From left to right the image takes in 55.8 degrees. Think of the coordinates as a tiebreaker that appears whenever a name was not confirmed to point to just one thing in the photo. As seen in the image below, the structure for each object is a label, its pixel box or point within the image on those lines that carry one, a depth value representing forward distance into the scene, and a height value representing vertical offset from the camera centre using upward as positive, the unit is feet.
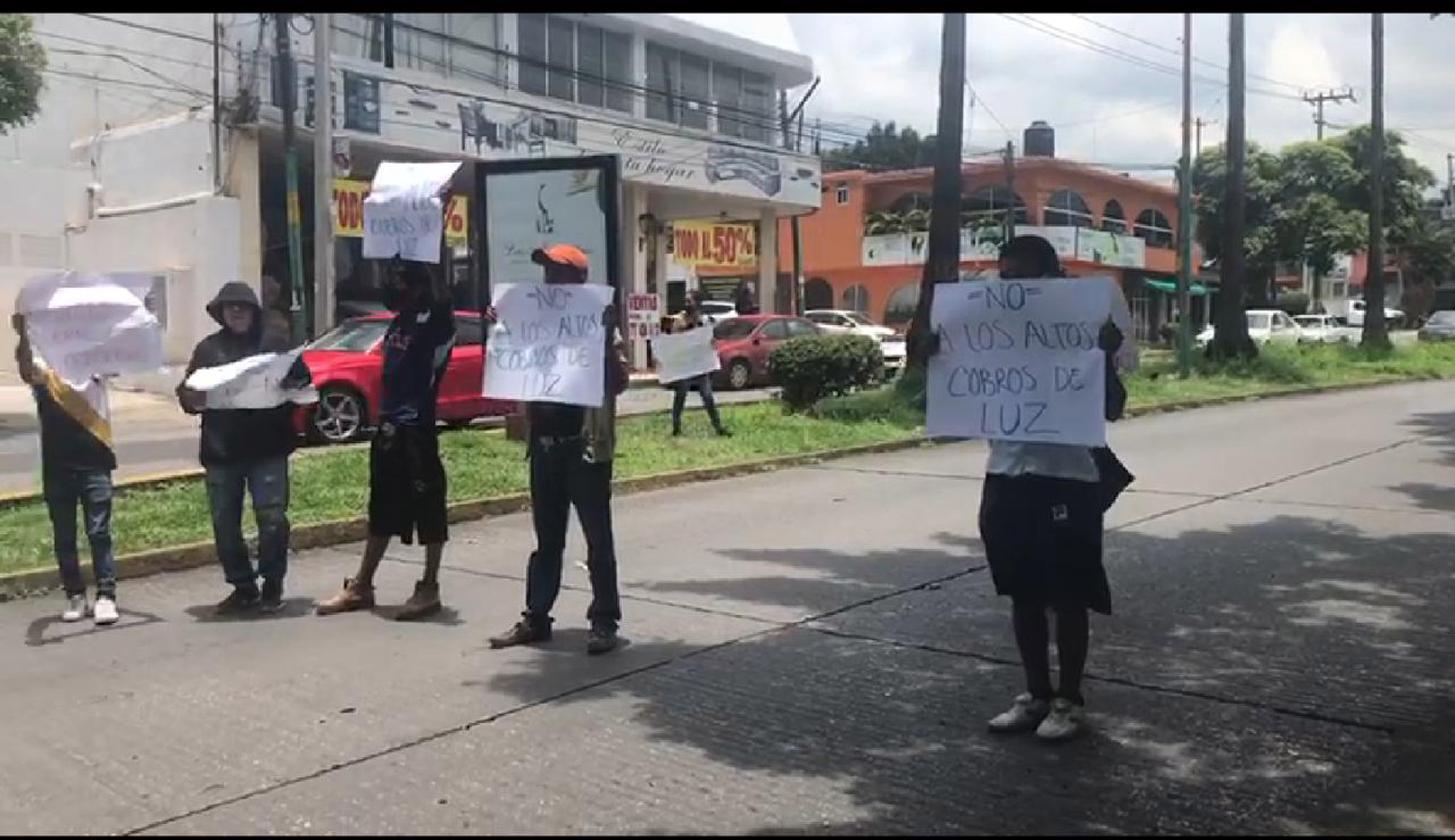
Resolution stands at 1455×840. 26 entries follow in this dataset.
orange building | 150.20 +12.41
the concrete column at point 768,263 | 109.60 +5.98
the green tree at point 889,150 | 262.06 +36.92
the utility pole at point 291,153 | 66.90 +9.18
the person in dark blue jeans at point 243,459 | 22.94 -1.98
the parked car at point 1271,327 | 131.54 +0.82
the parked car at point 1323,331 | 131.71 +0.37
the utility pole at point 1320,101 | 206.80 +35.47
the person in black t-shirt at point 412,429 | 22.11 -1.44
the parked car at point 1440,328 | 149.07 +0.66
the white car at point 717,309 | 114.46 +2.54
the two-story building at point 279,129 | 72.02 +12.47
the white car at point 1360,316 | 174.91 +2.48
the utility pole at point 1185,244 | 85.92 +6.30
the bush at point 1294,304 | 198.59 +4.46
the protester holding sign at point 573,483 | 20.20 -2.13
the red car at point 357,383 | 49.85 -1.61
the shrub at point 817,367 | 55.47 -1.21
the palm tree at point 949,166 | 57.06 +7.19
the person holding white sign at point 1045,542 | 15.69 -2.36
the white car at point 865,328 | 93.97 +0.70
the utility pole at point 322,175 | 64.23 +7.80
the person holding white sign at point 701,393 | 48.21 -2.08
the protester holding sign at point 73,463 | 22.38 -1.98
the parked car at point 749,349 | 81.51 -0.68
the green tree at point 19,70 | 55.83 +11.22
